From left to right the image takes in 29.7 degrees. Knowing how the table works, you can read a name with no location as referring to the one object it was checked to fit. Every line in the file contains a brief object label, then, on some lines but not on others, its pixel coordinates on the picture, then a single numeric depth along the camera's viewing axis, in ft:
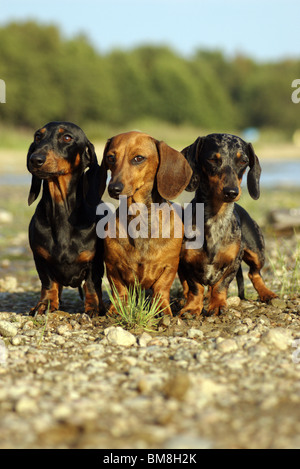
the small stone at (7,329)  12.64
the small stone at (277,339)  11.40
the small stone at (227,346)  11.32
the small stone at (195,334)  12.47
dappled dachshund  13.23
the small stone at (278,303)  14.93
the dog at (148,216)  13.16
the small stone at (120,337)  11.94
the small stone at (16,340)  12.23
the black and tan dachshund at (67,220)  13.69
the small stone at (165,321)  13.19
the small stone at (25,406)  8.55
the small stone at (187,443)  7.60
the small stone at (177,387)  8.93
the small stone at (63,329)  12.87
